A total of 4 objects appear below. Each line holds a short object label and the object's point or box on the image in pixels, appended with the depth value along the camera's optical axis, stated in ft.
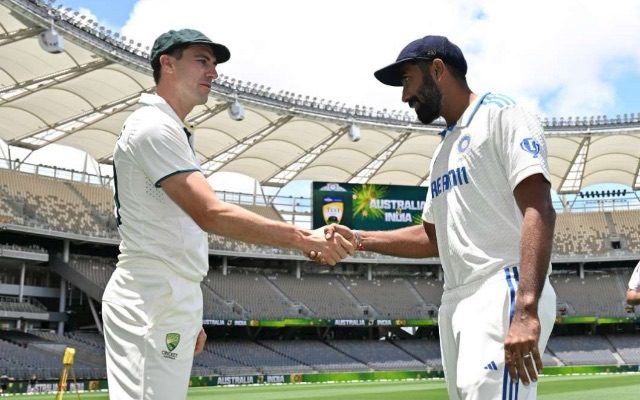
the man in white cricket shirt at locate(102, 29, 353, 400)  13.01
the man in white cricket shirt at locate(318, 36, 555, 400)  11.68
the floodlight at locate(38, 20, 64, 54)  105.81
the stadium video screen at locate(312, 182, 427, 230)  169.37
